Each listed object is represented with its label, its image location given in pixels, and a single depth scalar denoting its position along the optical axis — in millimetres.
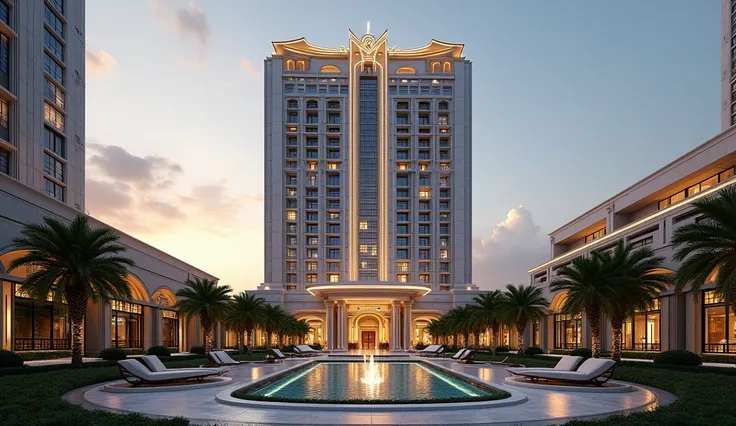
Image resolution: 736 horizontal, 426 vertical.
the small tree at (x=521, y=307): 35812
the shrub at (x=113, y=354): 26247
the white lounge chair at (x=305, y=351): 44625
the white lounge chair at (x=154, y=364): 17266
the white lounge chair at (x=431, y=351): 41562
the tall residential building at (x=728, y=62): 56688
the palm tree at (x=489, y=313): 40531
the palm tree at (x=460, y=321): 46725
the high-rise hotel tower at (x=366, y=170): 76562
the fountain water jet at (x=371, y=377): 19770
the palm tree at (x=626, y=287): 25469
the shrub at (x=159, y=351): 30284
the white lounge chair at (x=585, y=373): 16266
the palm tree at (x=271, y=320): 46531
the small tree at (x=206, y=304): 34844
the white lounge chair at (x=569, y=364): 17766
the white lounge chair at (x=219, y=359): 24119
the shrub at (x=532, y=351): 36094
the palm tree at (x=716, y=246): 17625
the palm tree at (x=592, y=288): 25953
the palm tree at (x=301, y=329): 62759
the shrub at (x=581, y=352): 29069
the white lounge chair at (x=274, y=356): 32744
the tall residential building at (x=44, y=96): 33688
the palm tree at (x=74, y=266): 21955
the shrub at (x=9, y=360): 19688
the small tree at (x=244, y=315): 41406
